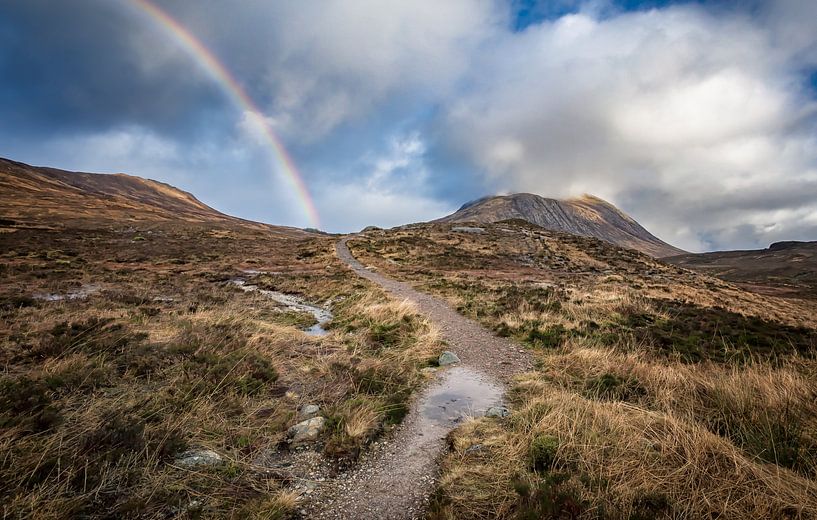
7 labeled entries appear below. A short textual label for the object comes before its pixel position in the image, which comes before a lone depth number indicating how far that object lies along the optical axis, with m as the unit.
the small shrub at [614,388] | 7.08
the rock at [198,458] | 4.77
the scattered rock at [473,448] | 5.35
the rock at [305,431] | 5.88
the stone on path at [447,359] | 10.47
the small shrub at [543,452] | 4.79
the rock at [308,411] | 6.69
